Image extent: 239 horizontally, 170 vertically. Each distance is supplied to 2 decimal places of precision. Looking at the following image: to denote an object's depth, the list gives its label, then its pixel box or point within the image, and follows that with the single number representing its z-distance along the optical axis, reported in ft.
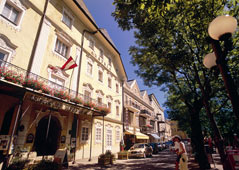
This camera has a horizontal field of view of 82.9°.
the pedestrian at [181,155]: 19.27
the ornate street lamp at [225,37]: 9.05
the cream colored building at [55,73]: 25.86
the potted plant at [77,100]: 32.50
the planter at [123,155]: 44.85
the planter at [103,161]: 31.40
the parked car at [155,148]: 67.76
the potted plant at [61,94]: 27.71
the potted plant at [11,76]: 20.32
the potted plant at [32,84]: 22.82
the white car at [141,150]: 48.26
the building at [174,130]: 210.38
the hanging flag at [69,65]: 33.63
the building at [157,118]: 135.30
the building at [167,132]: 170.81
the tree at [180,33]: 24.70
